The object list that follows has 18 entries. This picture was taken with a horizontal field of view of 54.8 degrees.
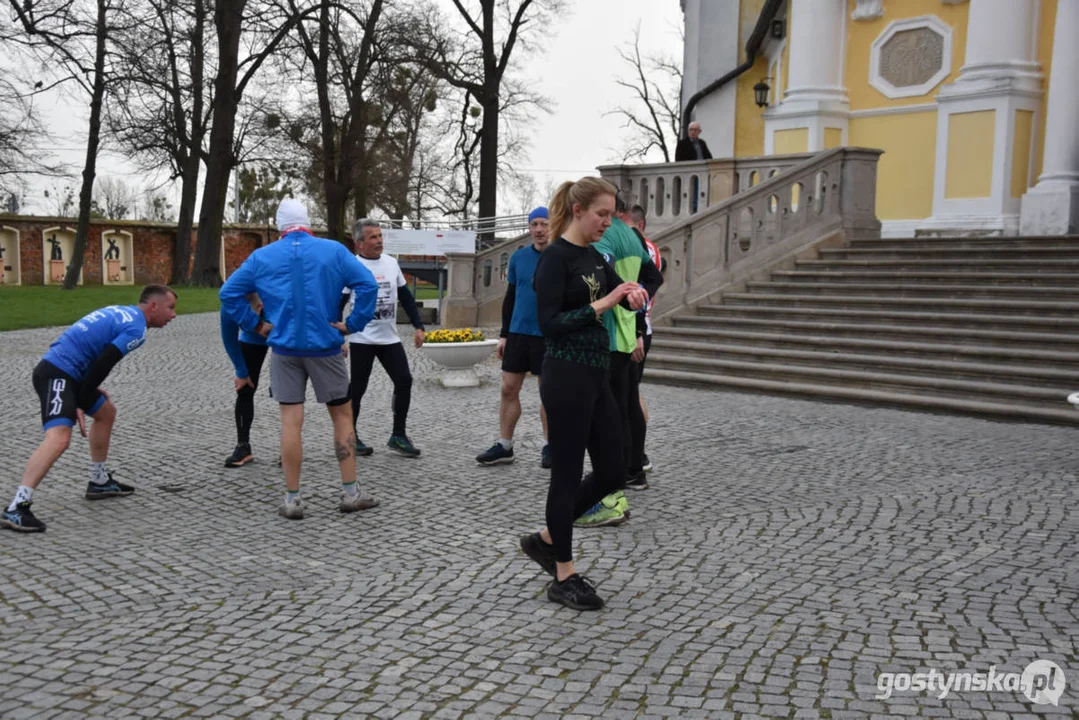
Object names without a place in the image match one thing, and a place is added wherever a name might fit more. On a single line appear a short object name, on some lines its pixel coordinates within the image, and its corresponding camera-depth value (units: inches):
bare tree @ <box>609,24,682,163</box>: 1882.4
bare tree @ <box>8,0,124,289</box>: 1001.5
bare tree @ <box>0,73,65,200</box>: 1072.2
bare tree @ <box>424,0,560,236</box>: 1141.1
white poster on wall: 796.0
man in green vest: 224.0
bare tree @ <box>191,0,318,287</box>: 1118.4
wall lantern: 852.0
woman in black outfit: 170.6
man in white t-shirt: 306.7
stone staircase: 410.9
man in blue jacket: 233.3
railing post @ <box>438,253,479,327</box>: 768.9
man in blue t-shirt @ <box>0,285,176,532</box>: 223.5
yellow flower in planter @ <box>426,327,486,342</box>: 483.5
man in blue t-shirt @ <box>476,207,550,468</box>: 293.4
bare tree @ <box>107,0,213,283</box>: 1009.5
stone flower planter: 476.4
